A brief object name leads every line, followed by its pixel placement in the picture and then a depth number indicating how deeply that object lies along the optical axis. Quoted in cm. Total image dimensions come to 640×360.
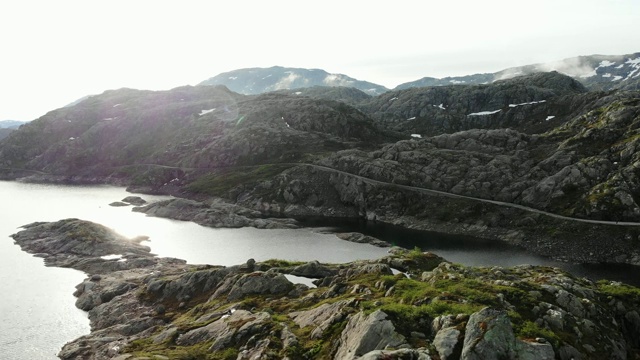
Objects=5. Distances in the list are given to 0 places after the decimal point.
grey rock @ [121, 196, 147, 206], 17088
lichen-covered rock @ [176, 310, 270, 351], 3784
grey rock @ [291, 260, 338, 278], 6292
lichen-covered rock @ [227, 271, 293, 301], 5341
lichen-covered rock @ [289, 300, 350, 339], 3409
